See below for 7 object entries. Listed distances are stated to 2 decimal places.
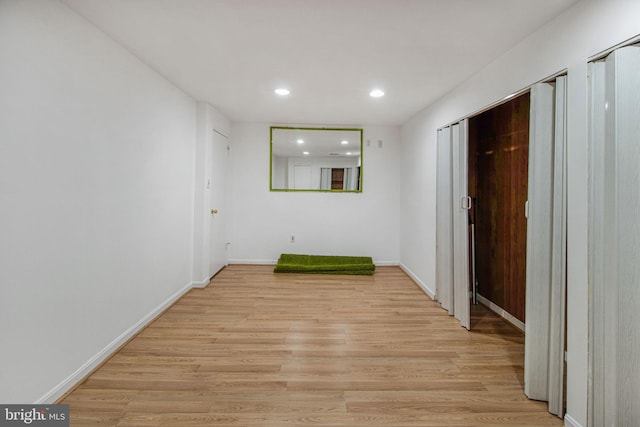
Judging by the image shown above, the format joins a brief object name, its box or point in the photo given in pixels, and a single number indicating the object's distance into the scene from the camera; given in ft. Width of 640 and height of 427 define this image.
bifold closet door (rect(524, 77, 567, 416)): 5.77
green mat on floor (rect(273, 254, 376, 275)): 15.97
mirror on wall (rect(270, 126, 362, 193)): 17.06
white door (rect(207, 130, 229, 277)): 14.15
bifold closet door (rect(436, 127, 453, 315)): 10.47
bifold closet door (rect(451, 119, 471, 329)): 9.56
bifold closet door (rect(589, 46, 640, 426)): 4.64
